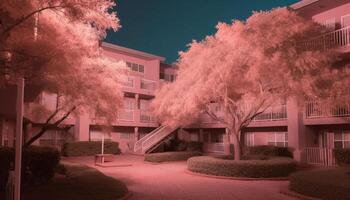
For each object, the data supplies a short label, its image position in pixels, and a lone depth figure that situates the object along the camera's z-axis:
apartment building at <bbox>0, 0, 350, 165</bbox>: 20.47
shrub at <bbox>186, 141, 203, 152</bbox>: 31.61
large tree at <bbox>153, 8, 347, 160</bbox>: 15.68
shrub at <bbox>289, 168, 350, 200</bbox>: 9.93
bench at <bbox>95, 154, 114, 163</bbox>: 22.47
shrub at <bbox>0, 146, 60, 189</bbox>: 11.24
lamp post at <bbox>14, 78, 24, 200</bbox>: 4.92
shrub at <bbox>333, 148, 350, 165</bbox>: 18.86
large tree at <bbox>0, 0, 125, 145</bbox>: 9.06
